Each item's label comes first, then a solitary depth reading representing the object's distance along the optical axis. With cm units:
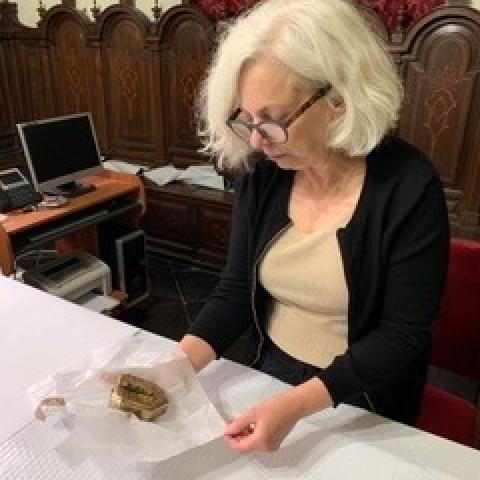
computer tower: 260
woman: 85
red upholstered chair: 113
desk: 202
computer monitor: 226
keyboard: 213
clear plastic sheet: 75
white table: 76
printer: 220
